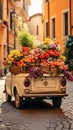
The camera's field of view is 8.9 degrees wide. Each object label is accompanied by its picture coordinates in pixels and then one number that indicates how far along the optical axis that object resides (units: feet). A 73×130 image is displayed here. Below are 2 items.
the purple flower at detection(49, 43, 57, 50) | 46.10
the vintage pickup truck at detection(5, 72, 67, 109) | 42.83
